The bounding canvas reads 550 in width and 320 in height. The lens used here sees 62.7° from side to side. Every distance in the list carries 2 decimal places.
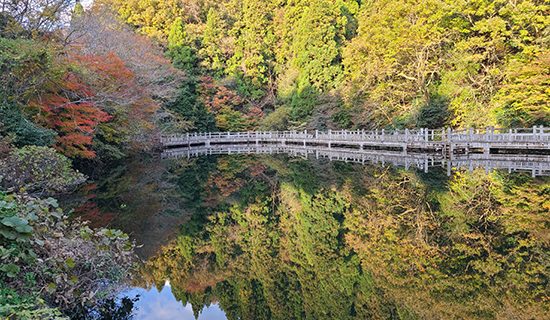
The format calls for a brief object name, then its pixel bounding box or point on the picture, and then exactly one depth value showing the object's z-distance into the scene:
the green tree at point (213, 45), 46.47
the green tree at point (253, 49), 47.03
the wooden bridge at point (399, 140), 19.28
